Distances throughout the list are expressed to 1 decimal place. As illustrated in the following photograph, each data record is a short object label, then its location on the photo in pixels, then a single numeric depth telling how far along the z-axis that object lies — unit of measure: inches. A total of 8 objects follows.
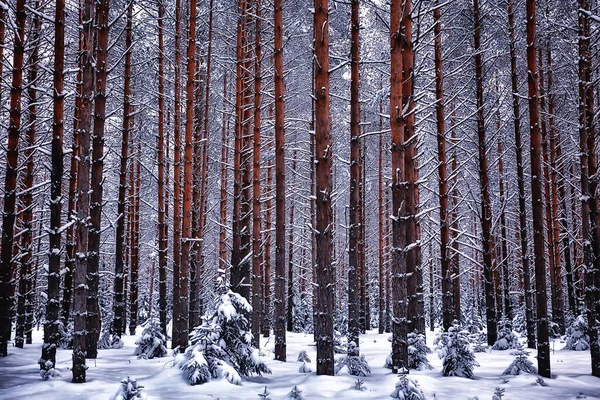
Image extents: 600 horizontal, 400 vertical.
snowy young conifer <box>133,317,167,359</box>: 471.8
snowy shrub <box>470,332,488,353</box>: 540.1
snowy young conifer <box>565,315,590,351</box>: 522.6
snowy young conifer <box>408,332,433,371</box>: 388.8
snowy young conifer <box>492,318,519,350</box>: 550.3
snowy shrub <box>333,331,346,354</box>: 455.5
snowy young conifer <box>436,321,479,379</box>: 351.6
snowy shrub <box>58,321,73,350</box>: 518.0
